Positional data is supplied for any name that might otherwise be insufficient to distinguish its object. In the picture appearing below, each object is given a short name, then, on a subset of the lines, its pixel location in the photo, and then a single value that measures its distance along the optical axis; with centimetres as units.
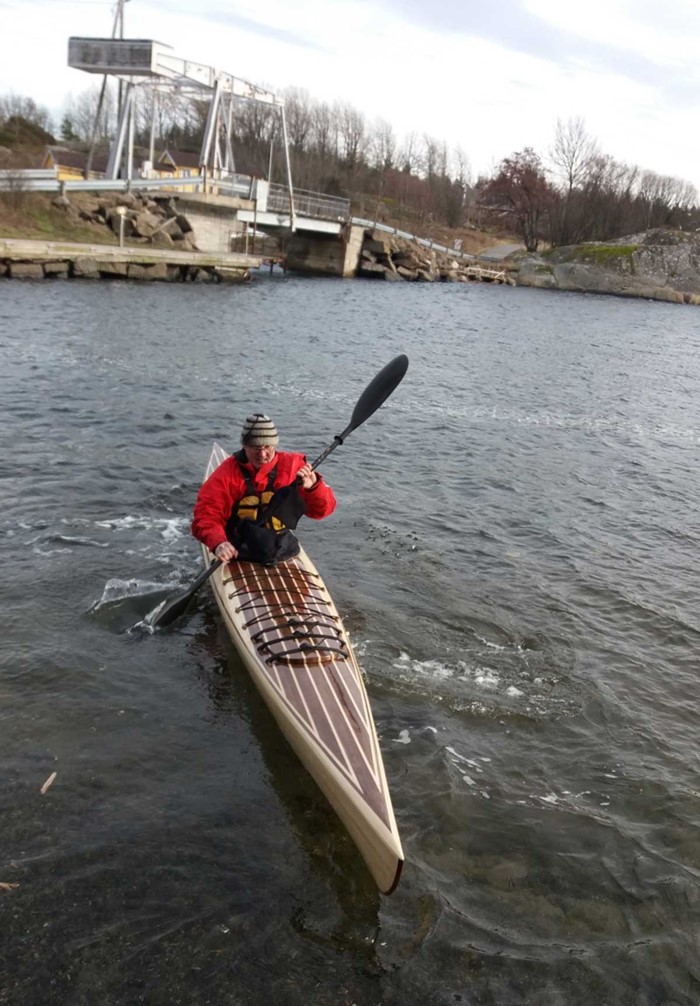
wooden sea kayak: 462
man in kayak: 698
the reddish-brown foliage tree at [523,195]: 7925
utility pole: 4603
